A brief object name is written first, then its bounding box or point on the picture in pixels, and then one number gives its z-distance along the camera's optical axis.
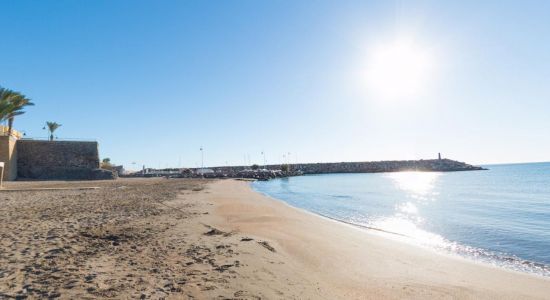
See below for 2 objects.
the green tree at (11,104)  35.53
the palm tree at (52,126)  60.60
